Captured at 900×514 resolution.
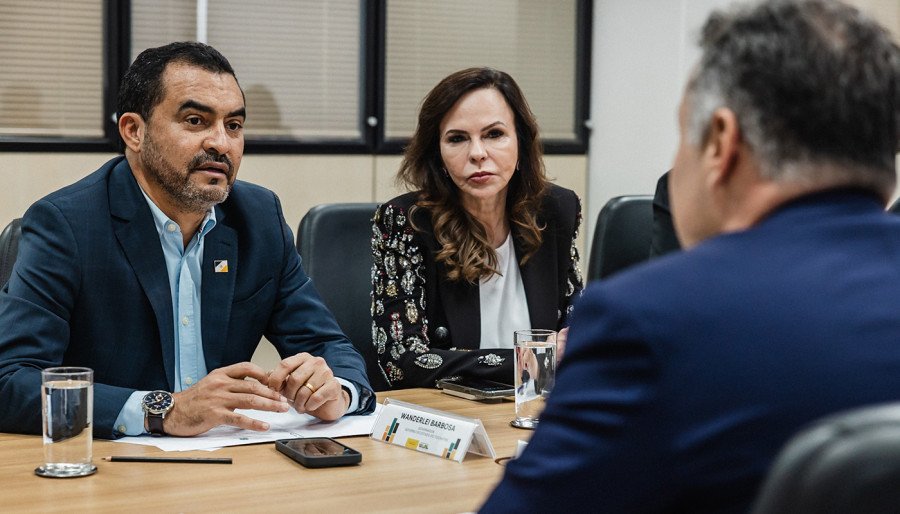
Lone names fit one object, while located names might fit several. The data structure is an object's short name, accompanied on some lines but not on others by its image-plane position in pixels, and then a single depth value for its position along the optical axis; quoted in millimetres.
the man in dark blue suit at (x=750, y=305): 2021
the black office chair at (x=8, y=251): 3565
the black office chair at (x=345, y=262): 3901
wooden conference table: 2802
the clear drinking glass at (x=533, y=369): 3217
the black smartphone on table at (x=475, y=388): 3445
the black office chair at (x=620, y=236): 4085
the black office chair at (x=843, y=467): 1665
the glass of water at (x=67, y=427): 2910
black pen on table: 2965
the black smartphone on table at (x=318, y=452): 2965
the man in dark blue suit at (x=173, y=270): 3266
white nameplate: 3026
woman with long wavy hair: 3830
